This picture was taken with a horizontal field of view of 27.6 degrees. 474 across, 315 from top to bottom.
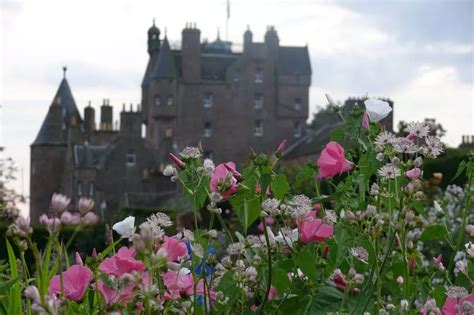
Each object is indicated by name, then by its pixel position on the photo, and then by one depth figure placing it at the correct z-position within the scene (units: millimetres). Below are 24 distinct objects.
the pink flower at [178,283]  2930
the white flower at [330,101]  3284
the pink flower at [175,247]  2788
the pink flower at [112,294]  2597
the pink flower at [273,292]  3195
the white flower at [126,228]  2904
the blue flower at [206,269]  3210
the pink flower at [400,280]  3267
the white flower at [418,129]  3057
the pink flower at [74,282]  2652
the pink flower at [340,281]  2891
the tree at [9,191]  17091
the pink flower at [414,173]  3063
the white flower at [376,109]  3229
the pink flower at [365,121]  3216
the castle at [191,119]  58375
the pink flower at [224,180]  2818
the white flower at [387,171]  2881
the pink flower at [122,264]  2625
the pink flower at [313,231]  2902
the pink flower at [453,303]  2834
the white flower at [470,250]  2973
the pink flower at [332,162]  3281
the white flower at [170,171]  3004
